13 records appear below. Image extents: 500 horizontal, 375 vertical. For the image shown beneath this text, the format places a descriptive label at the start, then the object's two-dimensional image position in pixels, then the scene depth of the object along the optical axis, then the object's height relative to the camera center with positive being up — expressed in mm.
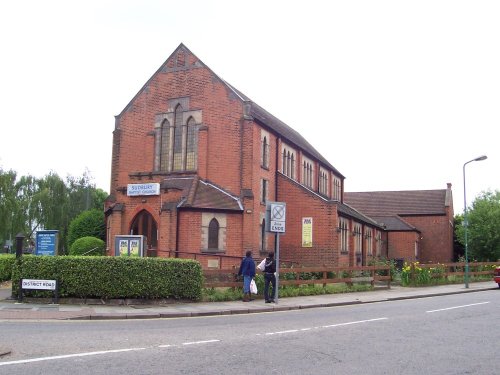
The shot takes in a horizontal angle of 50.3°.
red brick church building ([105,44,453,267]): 27078 +4013
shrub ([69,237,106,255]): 28234 +110
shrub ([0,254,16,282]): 22922 -937
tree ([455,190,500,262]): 50688 +2364
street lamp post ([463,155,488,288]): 29344 +3029
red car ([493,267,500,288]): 28844 -995
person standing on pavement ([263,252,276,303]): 19125 -704
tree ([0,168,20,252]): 37153 +3139
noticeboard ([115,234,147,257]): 19891 +145
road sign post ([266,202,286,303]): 19422 +1309
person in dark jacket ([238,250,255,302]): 18859 -711
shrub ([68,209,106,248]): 32344 +1311
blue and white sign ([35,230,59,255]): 18531 +168
